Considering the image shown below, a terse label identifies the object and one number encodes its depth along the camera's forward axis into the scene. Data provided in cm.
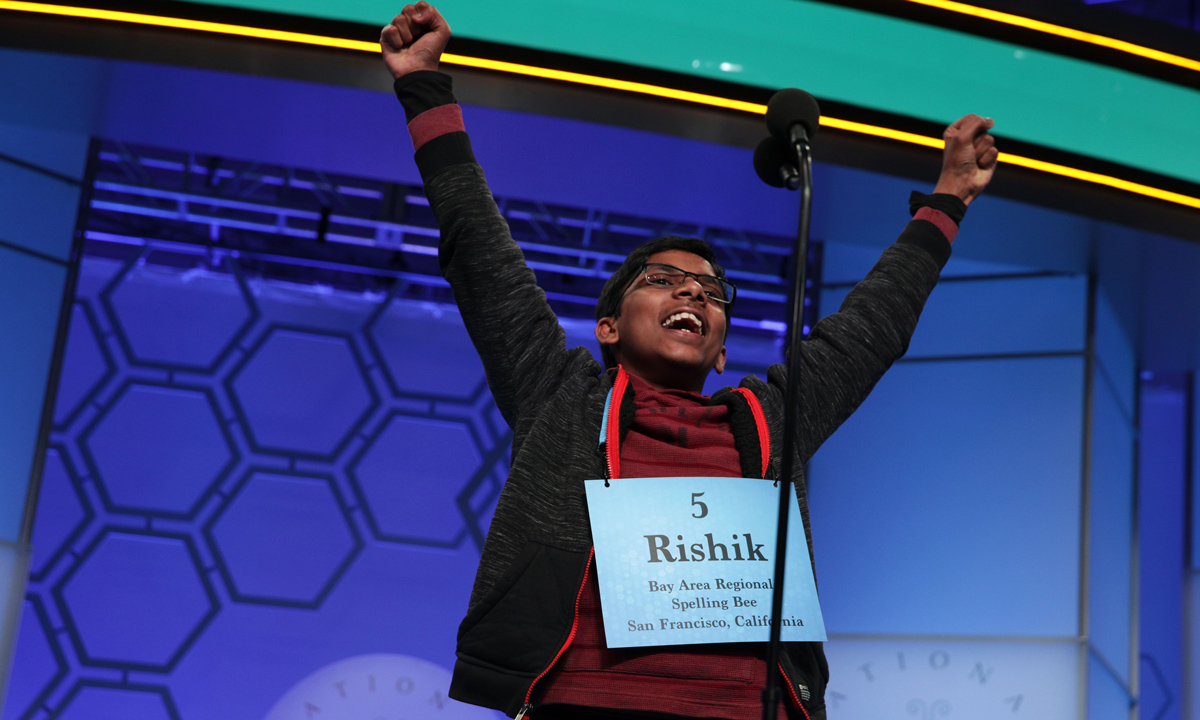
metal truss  496
